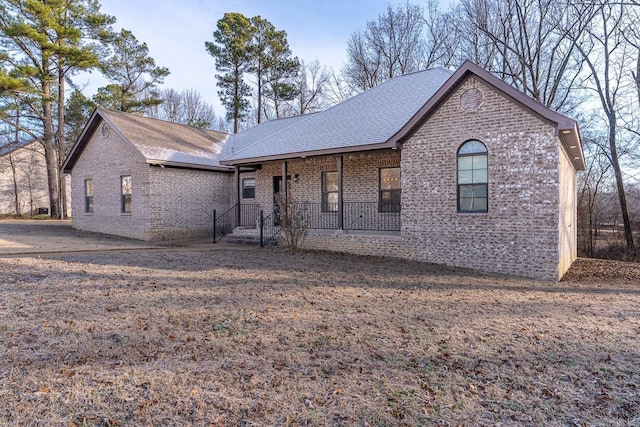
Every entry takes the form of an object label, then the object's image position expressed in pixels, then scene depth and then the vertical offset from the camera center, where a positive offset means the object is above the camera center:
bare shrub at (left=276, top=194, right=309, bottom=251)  12.16 -0.59
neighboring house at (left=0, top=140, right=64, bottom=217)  31.69 +1.80
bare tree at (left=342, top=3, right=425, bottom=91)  27.80 +10.64
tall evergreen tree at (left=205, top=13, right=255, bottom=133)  31.73 +11.51
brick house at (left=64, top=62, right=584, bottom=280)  9.16 +0.84
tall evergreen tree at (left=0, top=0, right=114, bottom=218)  22.92 +9.13
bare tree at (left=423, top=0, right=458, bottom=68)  25.45 +10.04
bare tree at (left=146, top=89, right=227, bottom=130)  40.16 +9.58
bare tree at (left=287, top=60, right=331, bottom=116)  34.66 +9.15
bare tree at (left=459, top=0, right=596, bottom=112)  19.88 +8.20
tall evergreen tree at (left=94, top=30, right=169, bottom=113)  28.62 +9.58
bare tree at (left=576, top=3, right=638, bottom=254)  19.17 +4.90
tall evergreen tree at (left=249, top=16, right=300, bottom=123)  32.62 +11.18
